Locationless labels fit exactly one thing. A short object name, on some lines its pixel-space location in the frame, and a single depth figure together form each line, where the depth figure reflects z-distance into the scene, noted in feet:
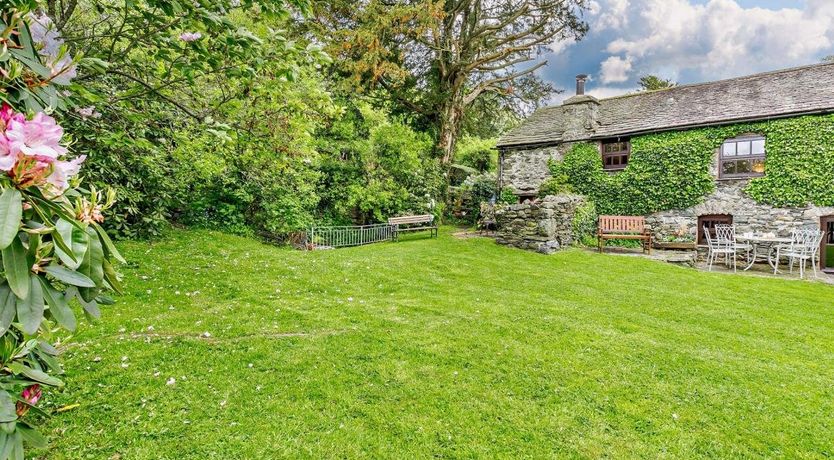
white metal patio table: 36.15
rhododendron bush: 3.26
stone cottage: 41.73
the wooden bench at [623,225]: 47.04
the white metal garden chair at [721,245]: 37.16
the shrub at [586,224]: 47.90
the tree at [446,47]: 51.26
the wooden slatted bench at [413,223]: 49.45
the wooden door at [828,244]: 39.27
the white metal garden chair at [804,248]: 34.73
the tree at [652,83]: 92.22
